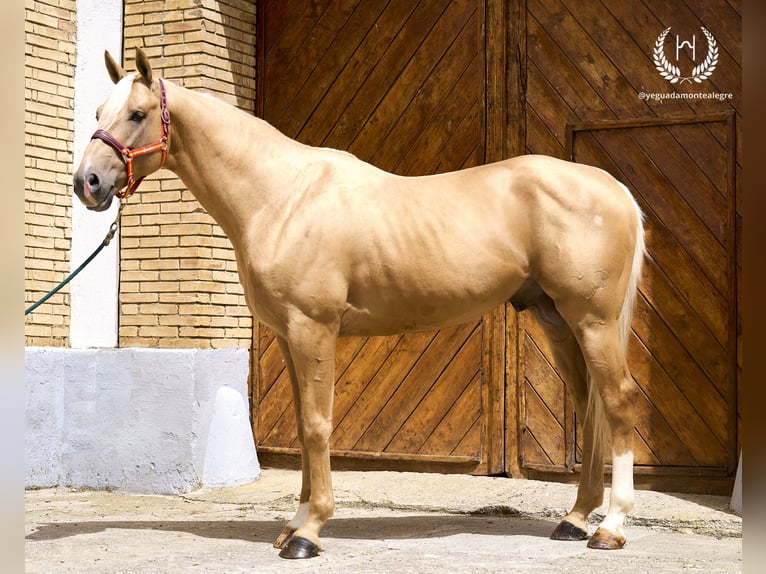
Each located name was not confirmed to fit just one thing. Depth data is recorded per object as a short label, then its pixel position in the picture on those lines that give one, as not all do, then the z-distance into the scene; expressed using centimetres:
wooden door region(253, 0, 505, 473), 696
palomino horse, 471
